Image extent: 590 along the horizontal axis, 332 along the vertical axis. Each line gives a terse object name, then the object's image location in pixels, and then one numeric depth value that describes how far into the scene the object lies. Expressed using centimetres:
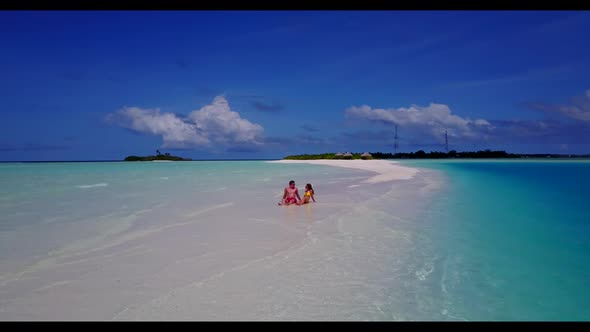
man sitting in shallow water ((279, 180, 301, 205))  1197
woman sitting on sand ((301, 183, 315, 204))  1239
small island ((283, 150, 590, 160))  10012
